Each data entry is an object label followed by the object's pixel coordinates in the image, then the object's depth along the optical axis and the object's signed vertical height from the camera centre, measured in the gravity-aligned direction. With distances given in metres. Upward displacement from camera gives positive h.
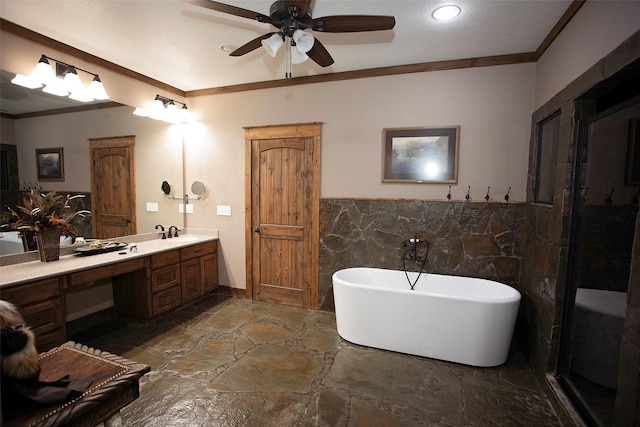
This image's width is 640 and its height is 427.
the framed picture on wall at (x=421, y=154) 3.23 +0.43
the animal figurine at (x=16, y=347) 0.92 -0.51
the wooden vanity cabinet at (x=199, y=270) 3.68 -1.05
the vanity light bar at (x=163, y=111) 3.69 +1.01
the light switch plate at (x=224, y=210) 4.16 -0.28
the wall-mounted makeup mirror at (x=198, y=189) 4.23 +0.01
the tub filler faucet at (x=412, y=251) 3.36 -0.66
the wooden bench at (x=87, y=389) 1.01 -0.78
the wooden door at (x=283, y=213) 3.74 -0.28
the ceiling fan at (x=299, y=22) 1.77 +1.07
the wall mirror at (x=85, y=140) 2.59 +0.50
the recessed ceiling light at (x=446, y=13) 2.25 +1.41
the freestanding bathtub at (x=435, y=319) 2.54 -1.15
